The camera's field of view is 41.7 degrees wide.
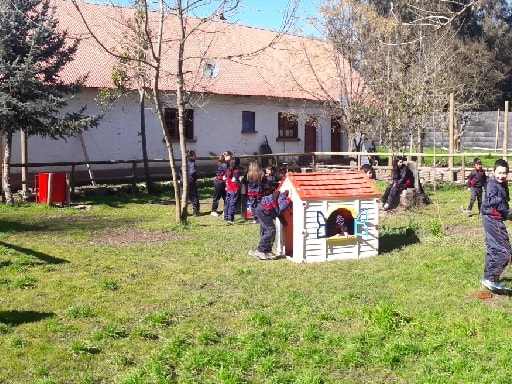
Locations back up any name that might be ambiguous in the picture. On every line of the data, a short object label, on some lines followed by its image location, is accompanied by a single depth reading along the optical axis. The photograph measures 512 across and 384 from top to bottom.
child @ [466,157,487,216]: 14.64
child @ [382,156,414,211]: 15.66
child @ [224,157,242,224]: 14.45
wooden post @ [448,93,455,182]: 19.20
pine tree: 16.06
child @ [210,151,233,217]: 14.90
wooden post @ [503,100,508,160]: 19.28
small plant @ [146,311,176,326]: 7.08
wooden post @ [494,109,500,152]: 31.12
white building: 22.59
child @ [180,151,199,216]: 15.21
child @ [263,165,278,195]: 13.42
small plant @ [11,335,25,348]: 6.34
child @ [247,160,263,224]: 12.24
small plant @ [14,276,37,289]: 8.63
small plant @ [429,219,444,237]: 11.90
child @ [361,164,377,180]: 14.50
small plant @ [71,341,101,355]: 6.24
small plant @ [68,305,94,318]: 7.36
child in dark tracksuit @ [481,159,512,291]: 7.87
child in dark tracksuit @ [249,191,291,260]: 10.41
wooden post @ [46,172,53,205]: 16.61
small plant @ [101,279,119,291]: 8.58
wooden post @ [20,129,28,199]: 17.71
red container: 16.70
